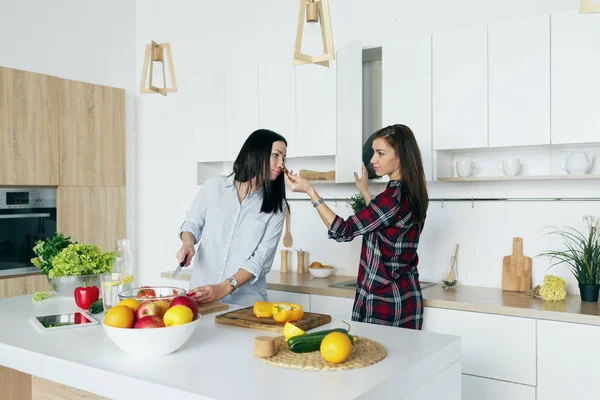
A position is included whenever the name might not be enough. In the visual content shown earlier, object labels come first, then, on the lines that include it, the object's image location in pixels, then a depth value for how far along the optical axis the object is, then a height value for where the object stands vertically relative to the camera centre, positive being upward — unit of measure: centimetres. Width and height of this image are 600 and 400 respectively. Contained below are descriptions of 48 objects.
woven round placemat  146 -44
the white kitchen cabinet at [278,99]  375 +58
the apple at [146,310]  161 -33
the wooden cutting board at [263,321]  188 -43
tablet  193 -45
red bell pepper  227 -41
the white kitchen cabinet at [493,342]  267 -71
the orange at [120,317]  154 -34
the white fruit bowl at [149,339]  151 -39
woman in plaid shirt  253 -18
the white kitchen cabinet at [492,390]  269 -94
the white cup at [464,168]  323 +12
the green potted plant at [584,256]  285 -34
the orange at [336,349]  146 -40
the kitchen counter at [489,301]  259 -55
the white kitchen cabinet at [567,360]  251 -74
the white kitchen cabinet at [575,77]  278 +54
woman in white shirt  261 -14
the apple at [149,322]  154 -35
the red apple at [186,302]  165 -32
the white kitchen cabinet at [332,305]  320 -64
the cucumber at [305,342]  157 -41
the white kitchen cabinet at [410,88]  324 +57
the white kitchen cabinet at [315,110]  360 +49
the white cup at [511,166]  309 +12
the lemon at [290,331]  165 -40
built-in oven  397 -24
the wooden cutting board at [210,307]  216 -44
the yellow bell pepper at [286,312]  190 -40
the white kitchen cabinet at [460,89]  307 +53
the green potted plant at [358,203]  357 -8
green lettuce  241 -30
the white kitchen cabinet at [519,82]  290 +54
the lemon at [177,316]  156 -34
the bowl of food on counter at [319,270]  374 -51
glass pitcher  209 -24
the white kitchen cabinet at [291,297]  336 -63
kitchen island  133 -45
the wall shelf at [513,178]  285 +6
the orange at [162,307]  167 -34
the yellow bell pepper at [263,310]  198 -41
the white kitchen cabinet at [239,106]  392 +56
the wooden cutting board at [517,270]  317 -44
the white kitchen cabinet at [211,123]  409 +47
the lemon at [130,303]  169 -33
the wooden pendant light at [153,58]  307 +69
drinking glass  201 -33
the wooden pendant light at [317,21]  201 +58
